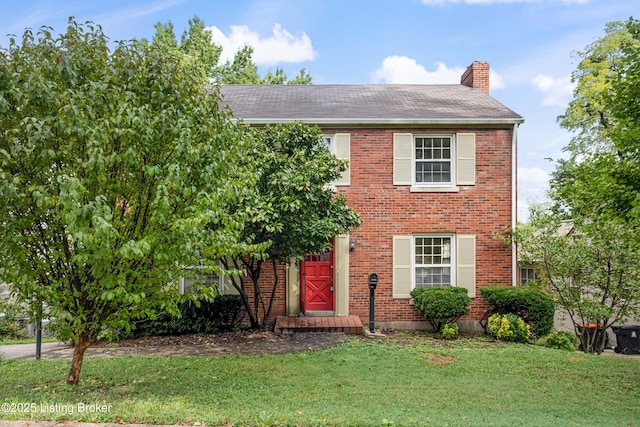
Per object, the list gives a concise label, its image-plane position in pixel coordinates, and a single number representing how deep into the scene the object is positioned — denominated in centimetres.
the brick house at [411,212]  1191
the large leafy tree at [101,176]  494
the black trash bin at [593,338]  1098
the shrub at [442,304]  1089
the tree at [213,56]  2831
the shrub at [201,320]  1067
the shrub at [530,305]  1079
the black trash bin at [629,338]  1395
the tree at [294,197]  911
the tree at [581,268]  1009
